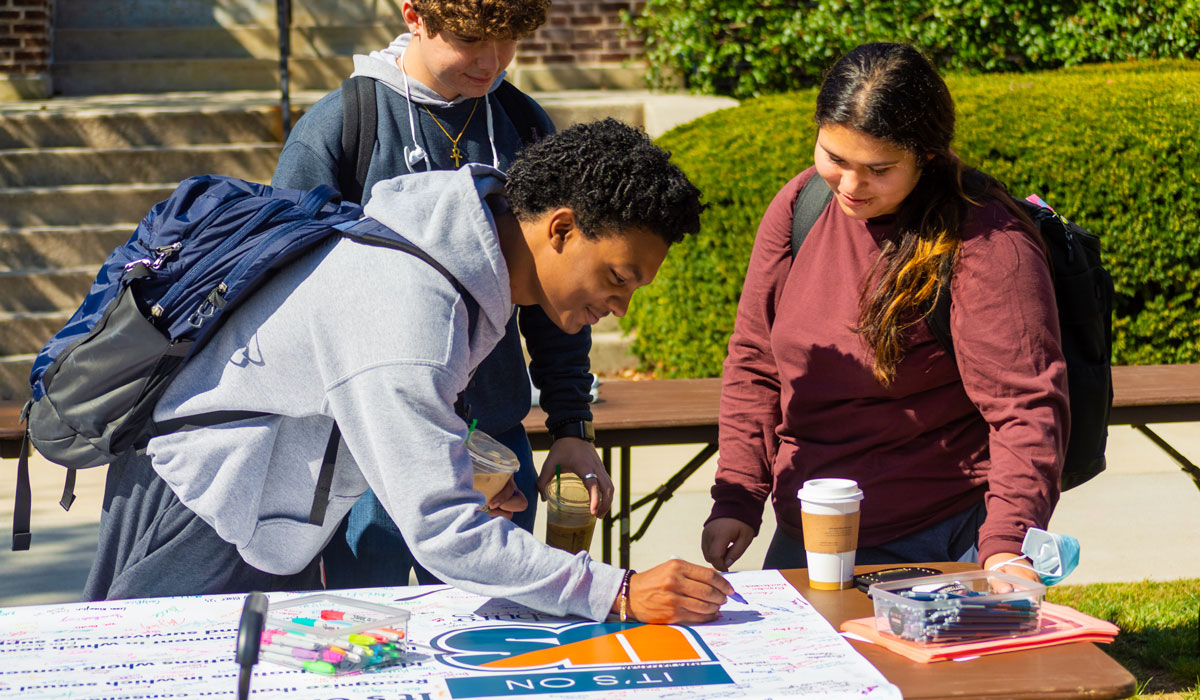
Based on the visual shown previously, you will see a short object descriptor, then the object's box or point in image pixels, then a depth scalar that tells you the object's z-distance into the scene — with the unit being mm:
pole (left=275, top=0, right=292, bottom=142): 8117
